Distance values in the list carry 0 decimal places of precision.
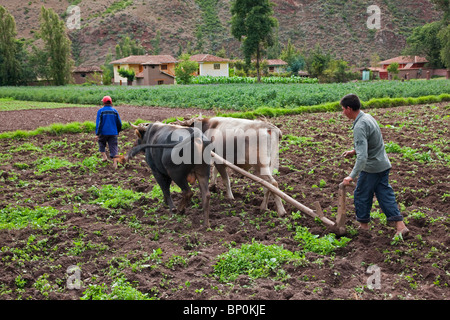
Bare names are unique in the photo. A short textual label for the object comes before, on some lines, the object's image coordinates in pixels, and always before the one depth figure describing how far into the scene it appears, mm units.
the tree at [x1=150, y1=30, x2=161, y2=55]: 83062
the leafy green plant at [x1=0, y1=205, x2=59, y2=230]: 7090
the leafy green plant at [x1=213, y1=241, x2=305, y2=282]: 5348
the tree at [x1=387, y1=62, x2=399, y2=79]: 63841
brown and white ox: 7727
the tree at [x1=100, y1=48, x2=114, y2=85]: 62709
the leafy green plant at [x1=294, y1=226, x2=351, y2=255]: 5941
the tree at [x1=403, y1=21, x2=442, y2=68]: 62906
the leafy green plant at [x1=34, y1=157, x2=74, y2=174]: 10822
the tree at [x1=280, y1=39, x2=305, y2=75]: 67188
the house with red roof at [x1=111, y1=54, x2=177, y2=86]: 66562
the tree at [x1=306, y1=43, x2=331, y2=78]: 57347
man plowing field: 6086
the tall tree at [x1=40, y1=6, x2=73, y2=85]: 57688
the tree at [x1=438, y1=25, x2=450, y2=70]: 49147
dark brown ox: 7137
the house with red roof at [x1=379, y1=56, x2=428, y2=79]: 68812
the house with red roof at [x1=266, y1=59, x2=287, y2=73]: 75388
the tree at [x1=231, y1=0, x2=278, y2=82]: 54906
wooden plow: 6172
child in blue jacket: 11398
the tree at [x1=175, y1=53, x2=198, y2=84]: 56281
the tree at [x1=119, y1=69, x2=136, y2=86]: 65419
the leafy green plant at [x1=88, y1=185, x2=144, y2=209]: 8078
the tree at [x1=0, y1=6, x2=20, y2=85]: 56281
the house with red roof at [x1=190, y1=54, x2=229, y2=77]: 71750
